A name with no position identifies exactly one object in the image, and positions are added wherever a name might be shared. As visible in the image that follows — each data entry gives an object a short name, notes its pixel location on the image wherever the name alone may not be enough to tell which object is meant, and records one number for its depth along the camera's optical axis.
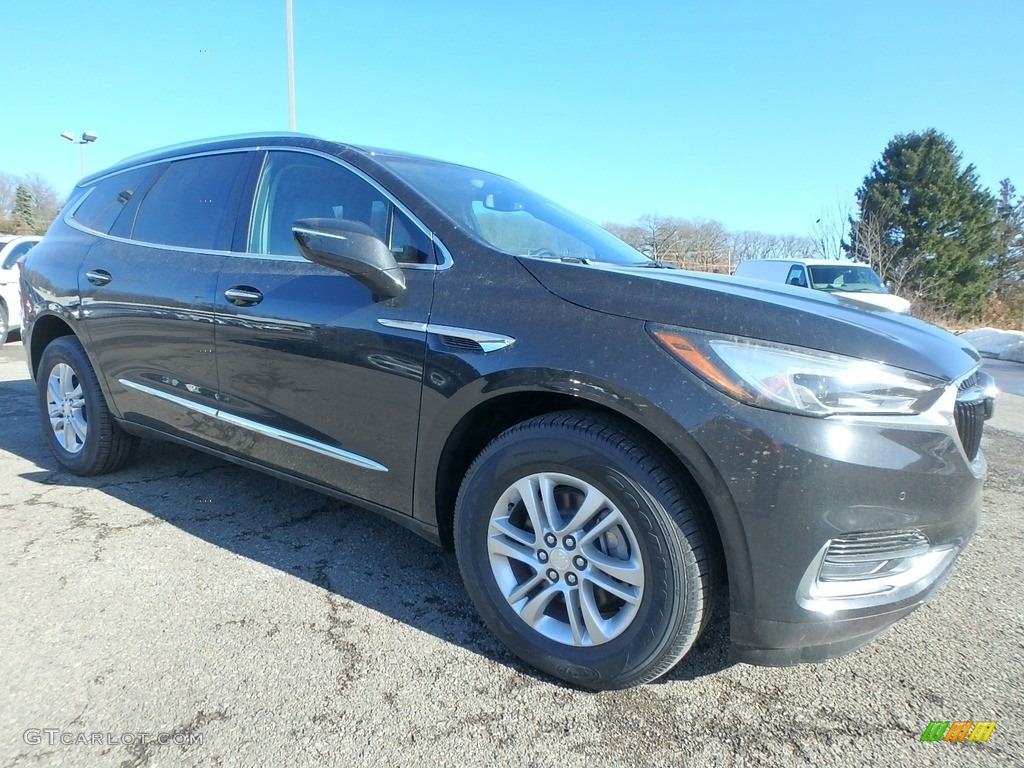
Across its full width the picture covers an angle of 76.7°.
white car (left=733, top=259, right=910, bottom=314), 12.75
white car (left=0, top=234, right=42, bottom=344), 9.08
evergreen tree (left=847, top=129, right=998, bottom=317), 29.95
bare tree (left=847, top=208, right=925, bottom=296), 26.31
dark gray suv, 1.69
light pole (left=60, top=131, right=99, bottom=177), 22.48
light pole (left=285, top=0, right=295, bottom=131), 8.63
